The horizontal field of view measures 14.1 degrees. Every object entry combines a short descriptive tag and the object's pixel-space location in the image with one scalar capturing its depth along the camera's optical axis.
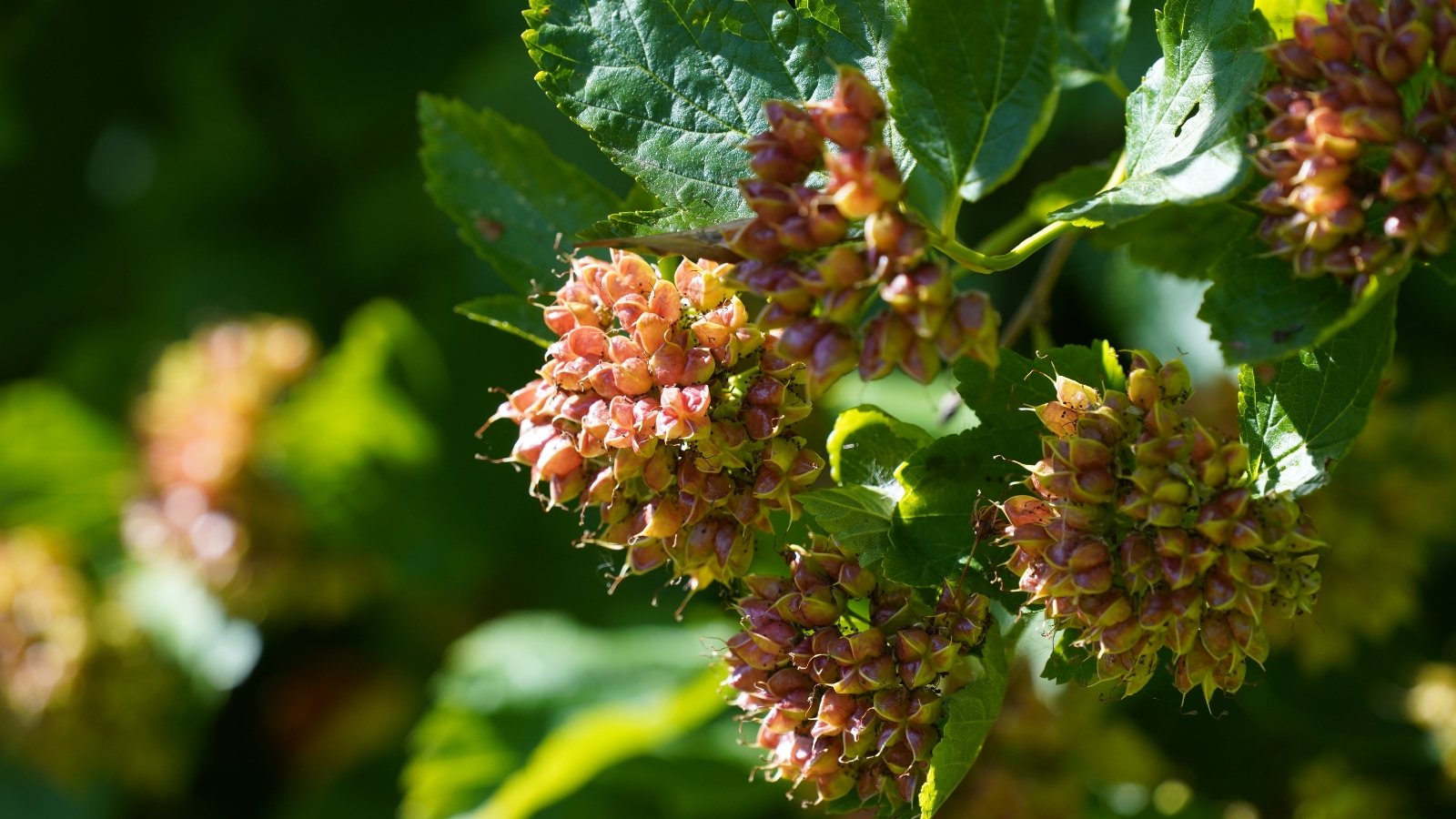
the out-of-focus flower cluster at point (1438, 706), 0.88
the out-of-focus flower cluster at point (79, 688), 1.16
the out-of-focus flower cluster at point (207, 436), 1.19
